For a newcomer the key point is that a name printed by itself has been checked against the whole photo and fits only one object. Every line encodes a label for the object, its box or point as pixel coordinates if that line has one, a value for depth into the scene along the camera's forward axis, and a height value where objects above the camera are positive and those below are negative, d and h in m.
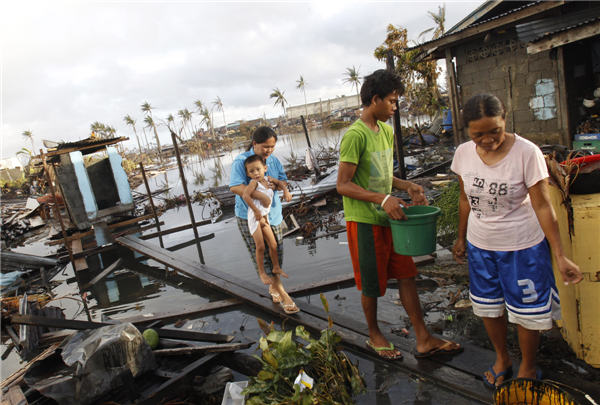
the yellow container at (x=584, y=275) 2.13 -1.17
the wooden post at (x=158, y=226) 8.55 -1.70
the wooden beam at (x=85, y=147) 9.65 +0.85
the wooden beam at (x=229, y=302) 4.42 -1.88
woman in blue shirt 3.42 -0.55
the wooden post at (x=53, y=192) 7.32 -0.21
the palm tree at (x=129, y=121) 66.94 +8.53
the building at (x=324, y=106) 76.62 +5.08
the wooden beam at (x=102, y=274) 6.56 -1.89
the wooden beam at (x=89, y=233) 8.84 -1.46
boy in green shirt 2.38 -0.58
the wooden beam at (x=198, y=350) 3.06 -1.64
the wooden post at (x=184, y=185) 7.00 -0.62
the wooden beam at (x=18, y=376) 2.99 -1.55
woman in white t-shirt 1.84 -0.72
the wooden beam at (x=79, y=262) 7.39 -1.74
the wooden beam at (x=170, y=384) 2.53 -1.63
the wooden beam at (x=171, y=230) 8.77 -1.76
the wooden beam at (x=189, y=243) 8.20 -1.97
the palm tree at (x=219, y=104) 67.25 +8.42
